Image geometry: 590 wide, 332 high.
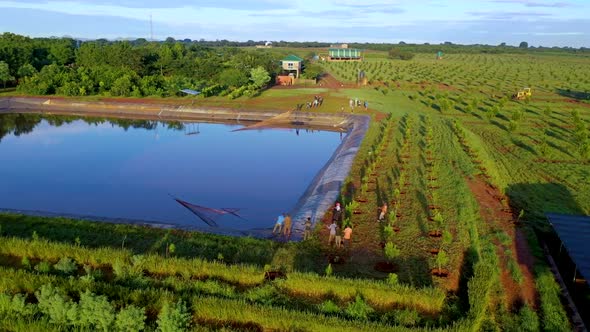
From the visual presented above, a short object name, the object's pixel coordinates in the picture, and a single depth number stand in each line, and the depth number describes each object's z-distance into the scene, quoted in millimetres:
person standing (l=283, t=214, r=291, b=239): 16938
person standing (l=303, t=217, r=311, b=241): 16750
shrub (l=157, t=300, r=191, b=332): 10016
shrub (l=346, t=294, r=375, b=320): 11016
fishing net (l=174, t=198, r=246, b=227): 20750
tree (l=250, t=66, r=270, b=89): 58700
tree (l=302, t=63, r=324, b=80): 68812
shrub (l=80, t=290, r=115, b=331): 10367
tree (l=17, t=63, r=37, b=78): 57469
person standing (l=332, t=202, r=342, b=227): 18281
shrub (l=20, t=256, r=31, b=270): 12977
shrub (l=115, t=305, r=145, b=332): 10195
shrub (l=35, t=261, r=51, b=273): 12567
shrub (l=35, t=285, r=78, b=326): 10484
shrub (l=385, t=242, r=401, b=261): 14906
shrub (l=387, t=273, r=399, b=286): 12269
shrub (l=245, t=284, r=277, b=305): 11523
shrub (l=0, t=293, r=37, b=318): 10695
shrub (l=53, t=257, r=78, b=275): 12602
